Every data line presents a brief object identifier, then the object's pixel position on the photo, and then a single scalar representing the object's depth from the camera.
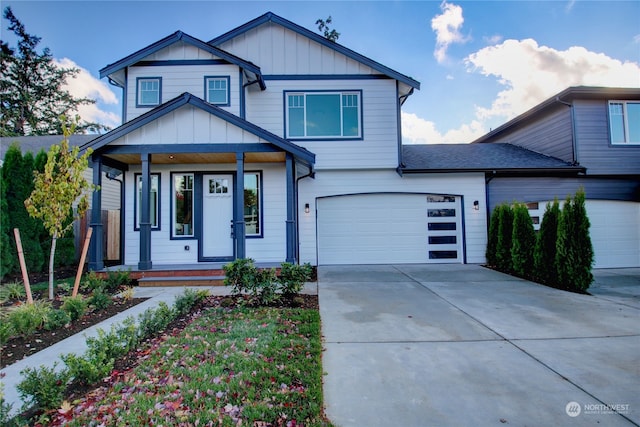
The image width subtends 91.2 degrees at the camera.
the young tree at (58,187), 5.20
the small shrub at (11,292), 5.75
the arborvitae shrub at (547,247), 6.86
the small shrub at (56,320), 4.17
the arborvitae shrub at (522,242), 7.55
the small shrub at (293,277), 5.44
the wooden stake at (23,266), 4.83
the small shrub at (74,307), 4.55
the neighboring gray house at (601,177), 9.36
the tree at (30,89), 21.45
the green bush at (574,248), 6.26
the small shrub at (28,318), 3.87
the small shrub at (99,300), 5.08
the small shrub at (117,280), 6.59
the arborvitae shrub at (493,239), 9.01
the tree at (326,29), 16.62
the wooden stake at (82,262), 5.27
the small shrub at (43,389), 2.30
